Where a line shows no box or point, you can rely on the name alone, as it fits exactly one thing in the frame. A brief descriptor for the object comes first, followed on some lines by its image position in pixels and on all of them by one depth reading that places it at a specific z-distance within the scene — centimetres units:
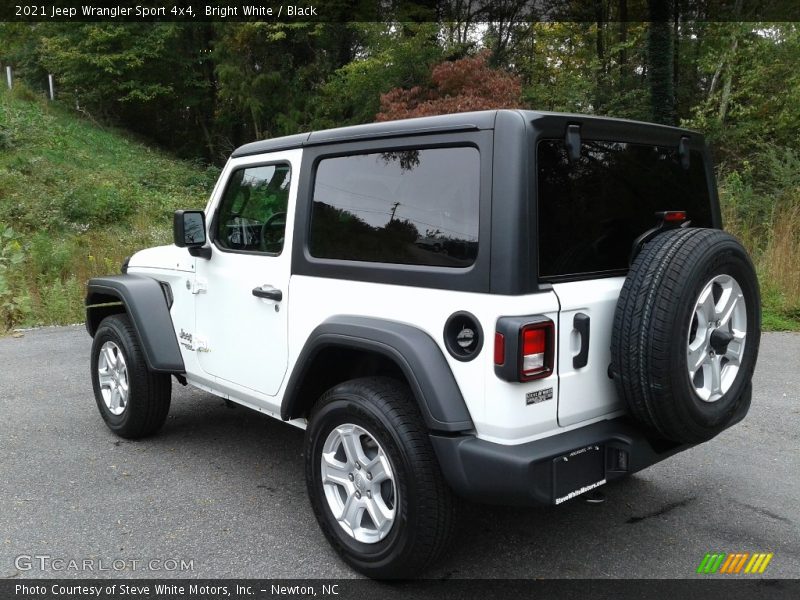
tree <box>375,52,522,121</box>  1322
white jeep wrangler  256
